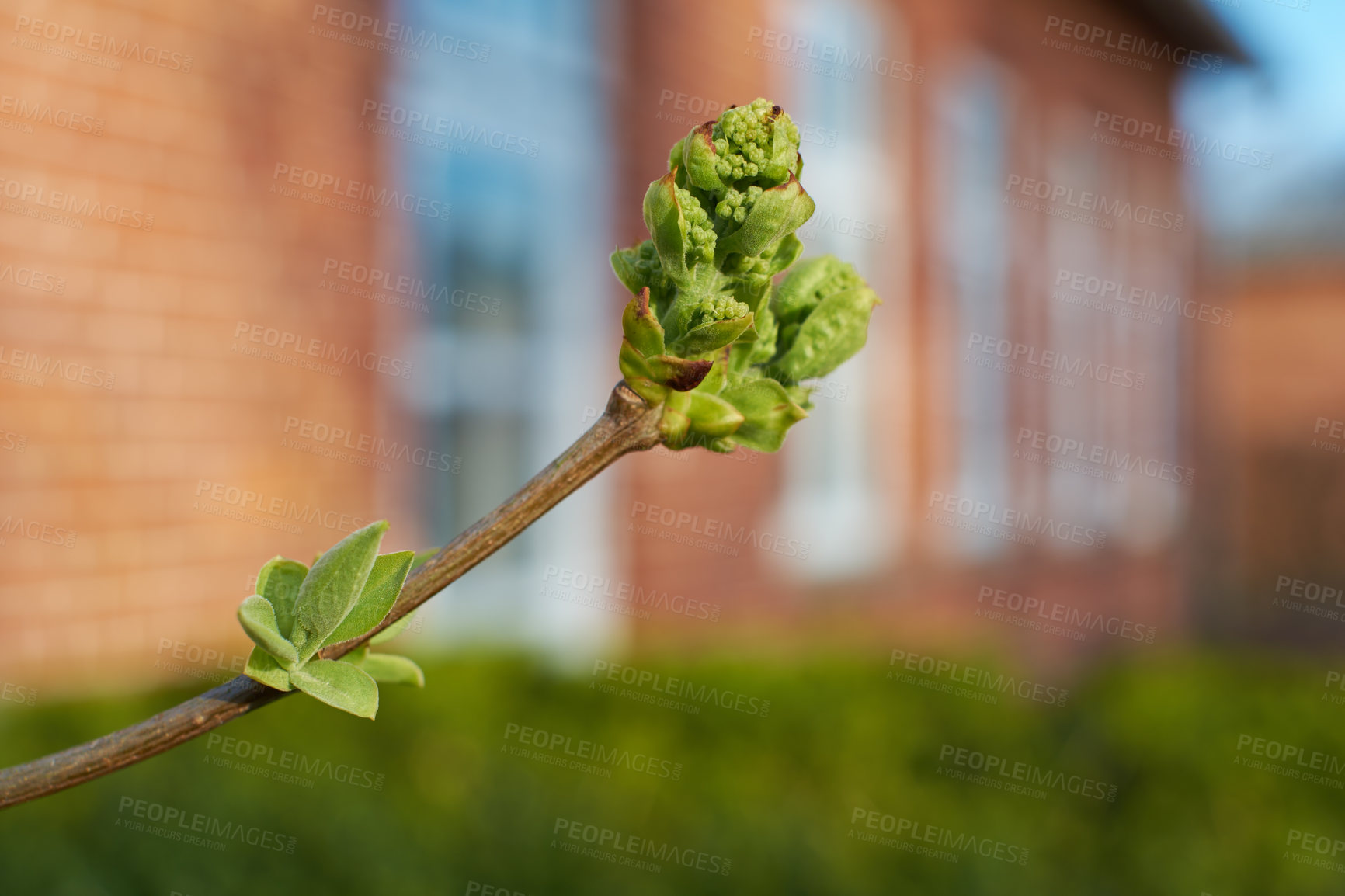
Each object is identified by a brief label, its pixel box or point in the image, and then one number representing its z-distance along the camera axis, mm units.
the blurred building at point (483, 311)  2900
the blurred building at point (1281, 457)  15395
